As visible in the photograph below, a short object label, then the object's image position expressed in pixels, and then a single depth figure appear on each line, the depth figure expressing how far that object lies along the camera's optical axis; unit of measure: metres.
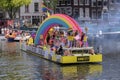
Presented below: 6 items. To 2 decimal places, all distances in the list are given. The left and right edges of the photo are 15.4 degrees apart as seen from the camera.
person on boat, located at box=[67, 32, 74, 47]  41.56
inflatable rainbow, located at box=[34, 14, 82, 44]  42.51
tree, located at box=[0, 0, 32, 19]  101.66
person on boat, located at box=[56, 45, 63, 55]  41.34
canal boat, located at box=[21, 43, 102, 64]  40.16
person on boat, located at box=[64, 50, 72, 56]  40.25
